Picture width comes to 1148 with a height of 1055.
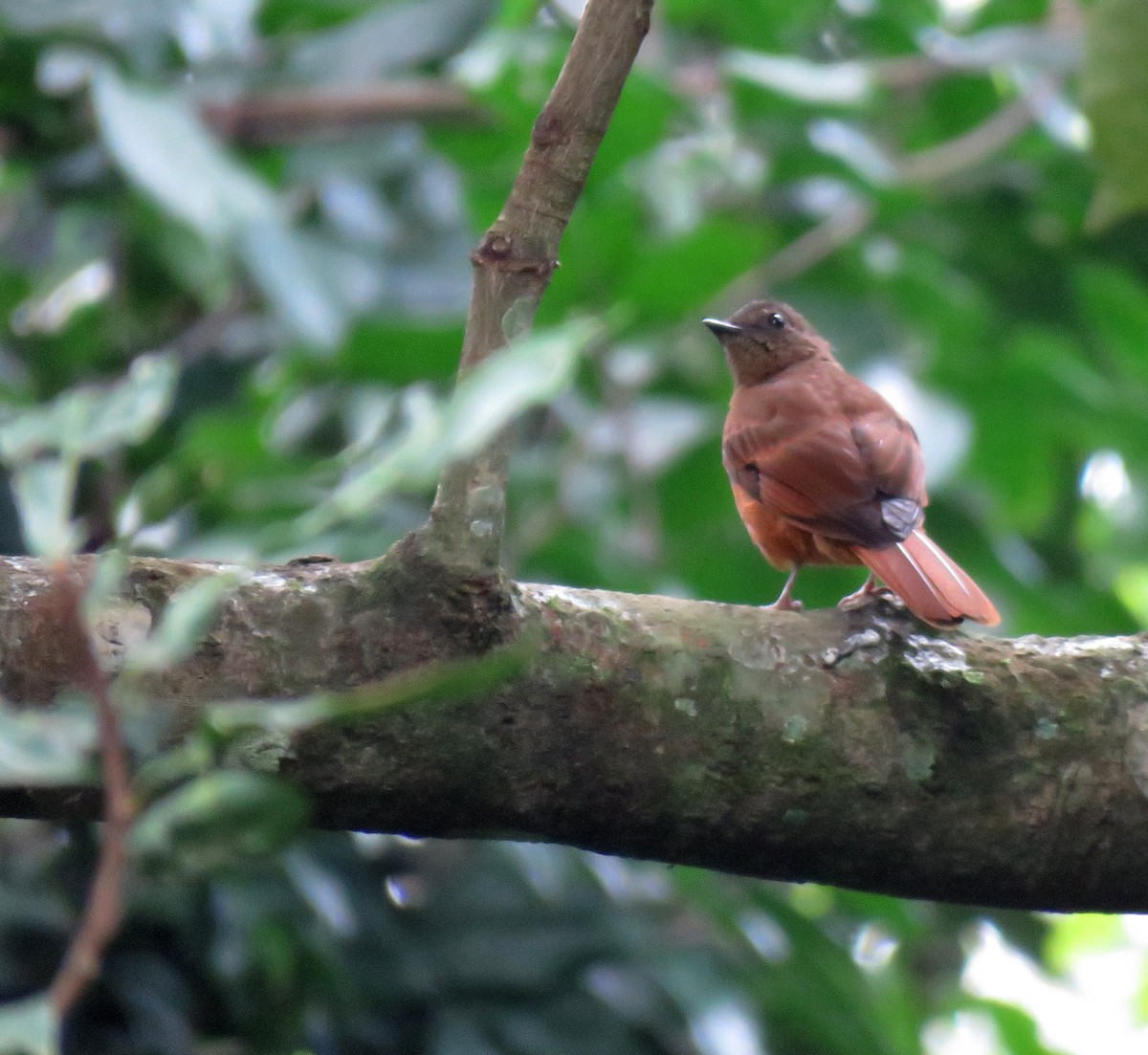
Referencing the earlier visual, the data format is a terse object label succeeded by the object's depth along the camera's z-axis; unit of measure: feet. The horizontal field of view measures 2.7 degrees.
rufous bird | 29.11
